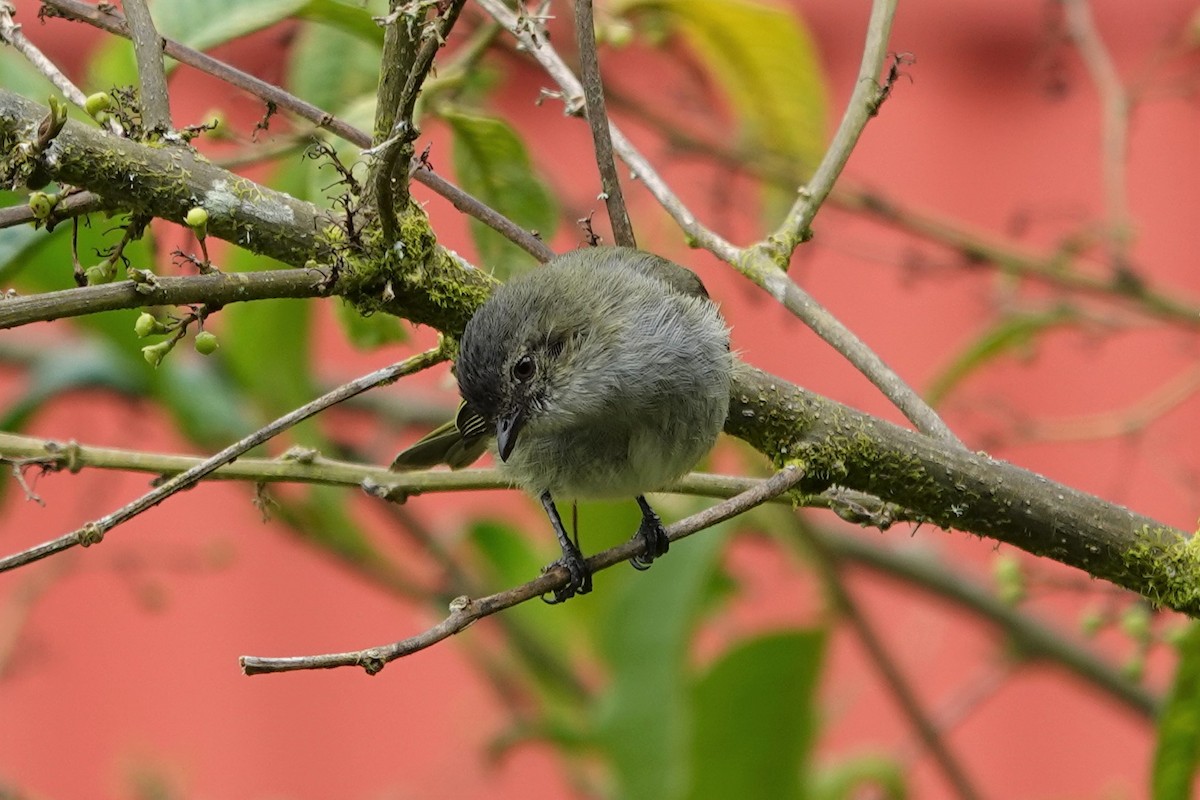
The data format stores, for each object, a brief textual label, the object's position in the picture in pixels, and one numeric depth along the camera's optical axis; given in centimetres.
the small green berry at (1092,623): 556
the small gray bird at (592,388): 497
